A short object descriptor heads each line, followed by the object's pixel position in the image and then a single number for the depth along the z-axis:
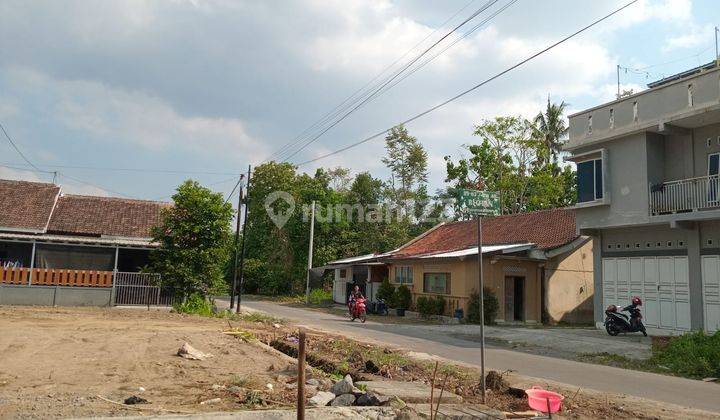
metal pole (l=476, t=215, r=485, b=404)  7.76
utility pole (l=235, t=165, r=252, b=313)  27.51
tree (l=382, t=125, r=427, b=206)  48.91
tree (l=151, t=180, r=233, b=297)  23.98
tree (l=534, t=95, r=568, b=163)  45.25
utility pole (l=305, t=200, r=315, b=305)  41.10
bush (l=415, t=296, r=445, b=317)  26.45
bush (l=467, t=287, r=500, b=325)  23.77
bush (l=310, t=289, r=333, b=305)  40.31
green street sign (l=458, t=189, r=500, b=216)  7.62
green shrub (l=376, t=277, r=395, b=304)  31.36
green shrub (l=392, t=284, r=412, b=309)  29.41
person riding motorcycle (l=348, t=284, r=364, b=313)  25.12
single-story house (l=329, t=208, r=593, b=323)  24.84
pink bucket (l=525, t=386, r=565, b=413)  6.99
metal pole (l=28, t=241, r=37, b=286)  24.23
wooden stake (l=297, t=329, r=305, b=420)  5.61
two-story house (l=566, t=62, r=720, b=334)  17.69
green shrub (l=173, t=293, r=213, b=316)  23.77
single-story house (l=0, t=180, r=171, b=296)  24.88
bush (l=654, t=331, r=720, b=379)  12.45
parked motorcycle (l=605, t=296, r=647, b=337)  18.67
